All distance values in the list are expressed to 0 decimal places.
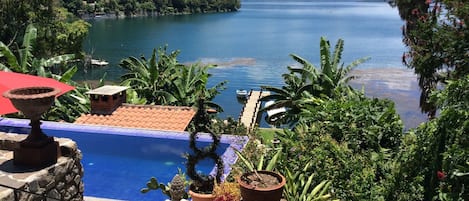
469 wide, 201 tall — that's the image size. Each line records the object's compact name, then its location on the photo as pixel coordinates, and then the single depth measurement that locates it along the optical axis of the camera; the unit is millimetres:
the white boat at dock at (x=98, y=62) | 52094
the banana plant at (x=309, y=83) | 14539
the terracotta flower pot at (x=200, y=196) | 6129
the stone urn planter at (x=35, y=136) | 5410
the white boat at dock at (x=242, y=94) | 35094
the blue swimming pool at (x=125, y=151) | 10695
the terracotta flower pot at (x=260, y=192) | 4938
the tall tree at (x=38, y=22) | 29219
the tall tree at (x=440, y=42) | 9250
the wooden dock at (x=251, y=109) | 25375
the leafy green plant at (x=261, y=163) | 5988
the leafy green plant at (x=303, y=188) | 5742
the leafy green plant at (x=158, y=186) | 7522
